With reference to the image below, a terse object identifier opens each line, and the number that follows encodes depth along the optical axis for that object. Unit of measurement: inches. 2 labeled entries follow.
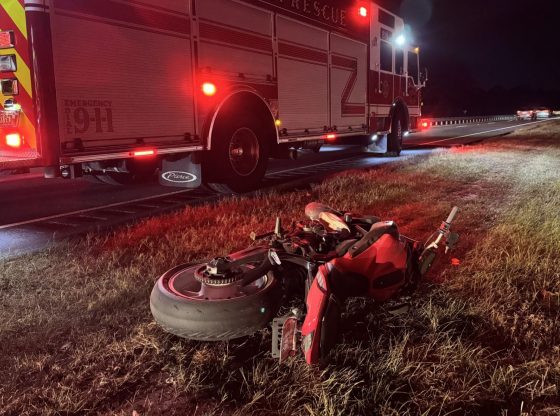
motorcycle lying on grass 92.3
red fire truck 199.6
